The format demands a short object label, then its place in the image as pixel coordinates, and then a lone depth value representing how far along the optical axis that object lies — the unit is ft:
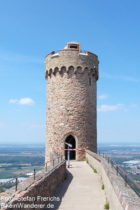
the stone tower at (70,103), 66.49
